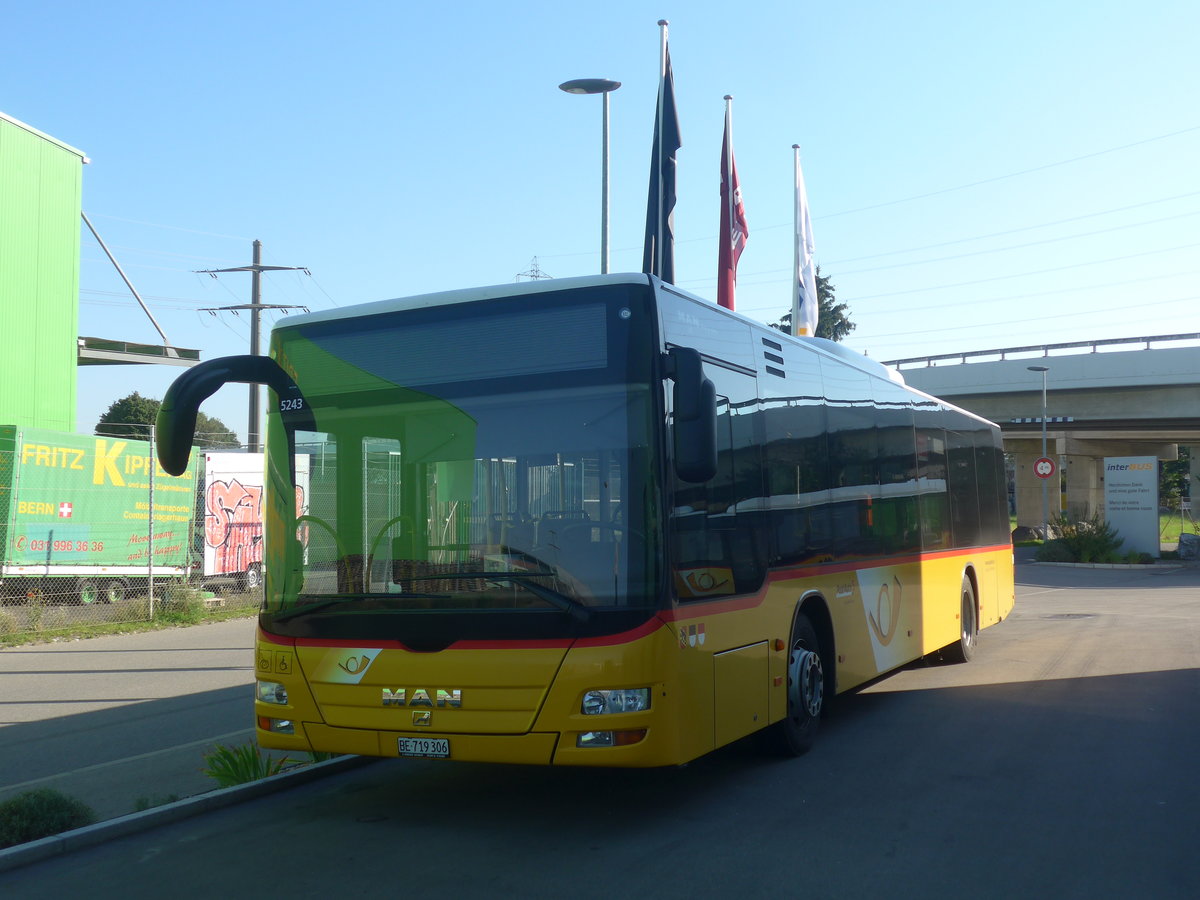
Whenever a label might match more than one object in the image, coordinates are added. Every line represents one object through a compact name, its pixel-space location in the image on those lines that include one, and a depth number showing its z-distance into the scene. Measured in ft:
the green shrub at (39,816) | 20.51
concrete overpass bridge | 150.30
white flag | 77.87
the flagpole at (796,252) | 77.15
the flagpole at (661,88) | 60.23
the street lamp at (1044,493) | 151.29
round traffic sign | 127.03
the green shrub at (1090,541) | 124.67
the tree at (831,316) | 232.94
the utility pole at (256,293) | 136.87
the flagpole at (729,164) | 71.20
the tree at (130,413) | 244.22
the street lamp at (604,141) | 55.21
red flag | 70.08
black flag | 60.18
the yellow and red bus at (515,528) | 20.21
